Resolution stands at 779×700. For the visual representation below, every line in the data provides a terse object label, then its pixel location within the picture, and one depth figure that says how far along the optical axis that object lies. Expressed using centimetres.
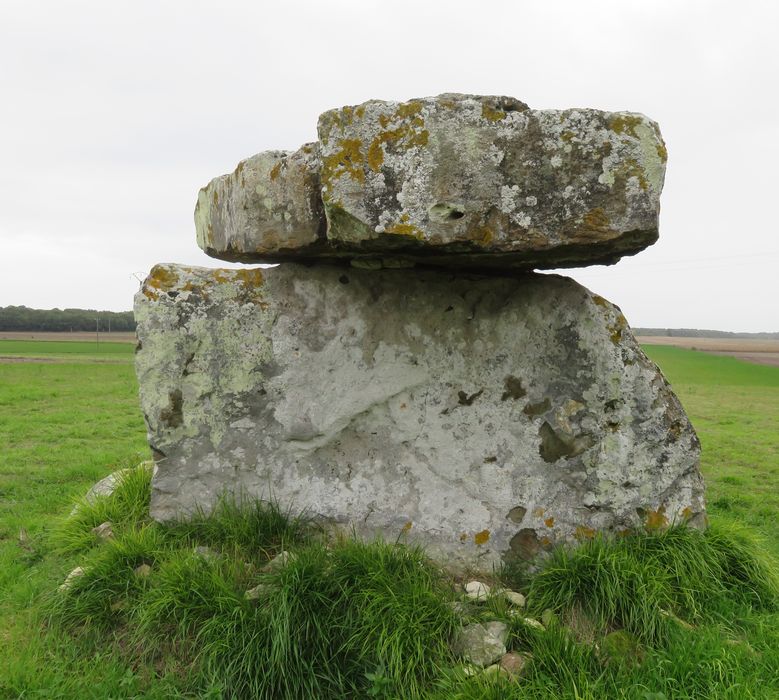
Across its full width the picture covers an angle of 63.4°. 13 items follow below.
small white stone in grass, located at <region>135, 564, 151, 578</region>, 414
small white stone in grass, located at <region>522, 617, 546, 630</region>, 379
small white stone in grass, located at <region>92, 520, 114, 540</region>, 477
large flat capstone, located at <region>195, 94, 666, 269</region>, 357
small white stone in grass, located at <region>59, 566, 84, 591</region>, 416
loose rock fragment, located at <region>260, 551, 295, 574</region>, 411
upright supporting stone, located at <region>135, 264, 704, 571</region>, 461
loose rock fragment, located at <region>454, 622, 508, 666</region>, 358
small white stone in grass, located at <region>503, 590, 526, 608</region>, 409
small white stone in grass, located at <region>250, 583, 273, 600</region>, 385
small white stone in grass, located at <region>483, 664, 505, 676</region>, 342
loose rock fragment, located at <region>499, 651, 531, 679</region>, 348
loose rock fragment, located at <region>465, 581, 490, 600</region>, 414
